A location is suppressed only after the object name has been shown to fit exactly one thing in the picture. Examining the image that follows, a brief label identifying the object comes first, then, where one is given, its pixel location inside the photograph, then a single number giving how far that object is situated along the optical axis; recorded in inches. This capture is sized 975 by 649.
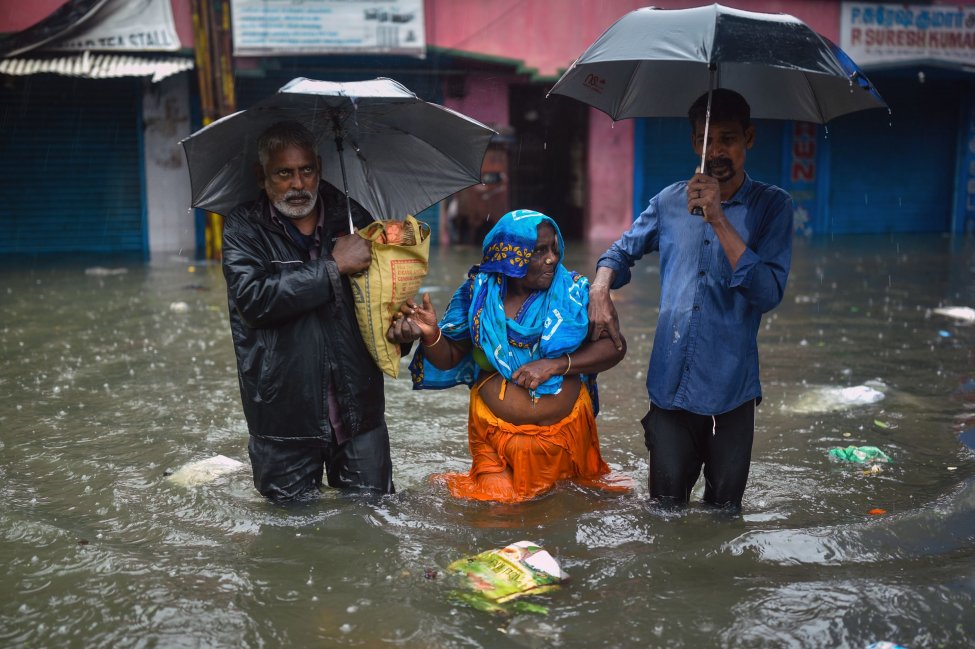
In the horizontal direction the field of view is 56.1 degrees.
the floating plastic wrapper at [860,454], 194.1
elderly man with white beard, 131.6
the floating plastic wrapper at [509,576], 123.0
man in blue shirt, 133.6
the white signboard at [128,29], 518.0
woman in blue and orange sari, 150.3
